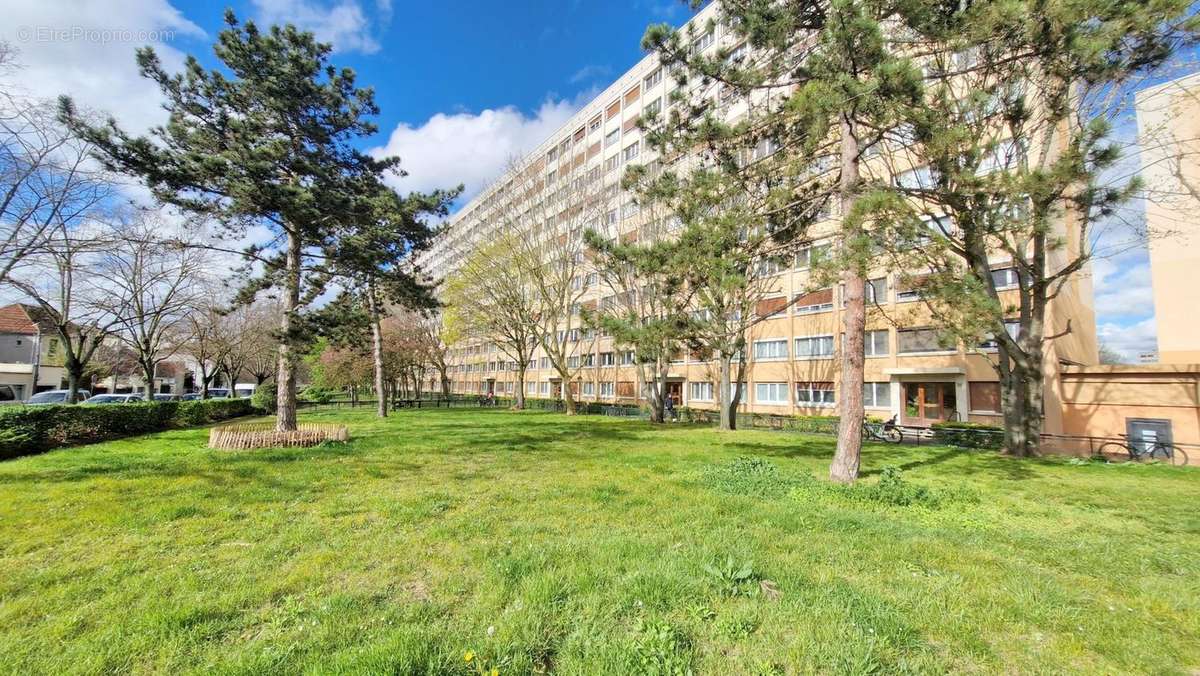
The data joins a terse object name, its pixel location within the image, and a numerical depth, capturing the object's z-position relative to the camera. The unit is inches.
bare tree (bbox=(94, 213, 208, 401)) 803.8
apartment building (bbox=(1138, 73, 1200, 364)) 456.1
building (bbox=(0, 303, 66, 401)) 1528.1
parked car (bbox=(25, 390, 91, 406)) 995.3
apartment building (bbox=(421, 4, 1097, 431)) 913.5
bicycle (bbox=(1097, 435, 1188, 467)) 619.8
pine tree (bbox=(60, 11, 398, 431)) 430.6
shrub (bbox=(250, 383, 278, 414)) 1101.7
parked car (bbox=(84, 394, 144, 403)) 1026.1
